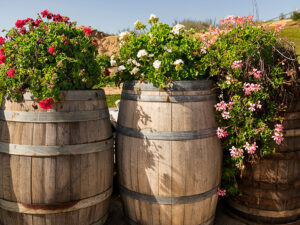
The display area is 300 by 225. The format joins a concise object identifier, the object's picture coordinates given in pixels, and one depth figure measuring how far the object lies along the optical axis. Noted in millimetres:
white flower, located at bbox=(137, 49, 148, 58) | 2434
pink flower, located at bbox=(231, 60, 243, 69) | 2502
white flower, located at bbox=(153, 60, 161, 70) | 2387
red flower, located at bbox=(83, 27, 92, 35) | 2697
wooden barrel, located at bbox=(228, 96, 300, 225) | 2785
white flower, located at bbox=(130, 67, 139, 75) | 2490
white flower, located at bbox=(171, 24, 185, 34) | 2584
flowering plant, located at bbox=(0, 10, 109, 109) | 2273
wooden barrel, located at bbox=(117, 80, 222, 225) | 2449
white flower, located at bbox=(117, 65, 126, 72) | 2605
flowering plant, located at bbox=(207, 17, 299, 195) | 2562
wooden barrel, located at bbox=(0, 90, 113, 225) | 2301
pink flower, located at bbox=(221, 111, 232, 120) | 2553
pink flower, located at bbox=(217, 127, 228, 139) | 2578
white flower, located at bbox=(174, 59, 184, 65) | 2391
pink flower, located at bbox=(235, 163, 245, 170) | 2648
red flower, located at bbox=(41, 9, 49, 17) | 2645
